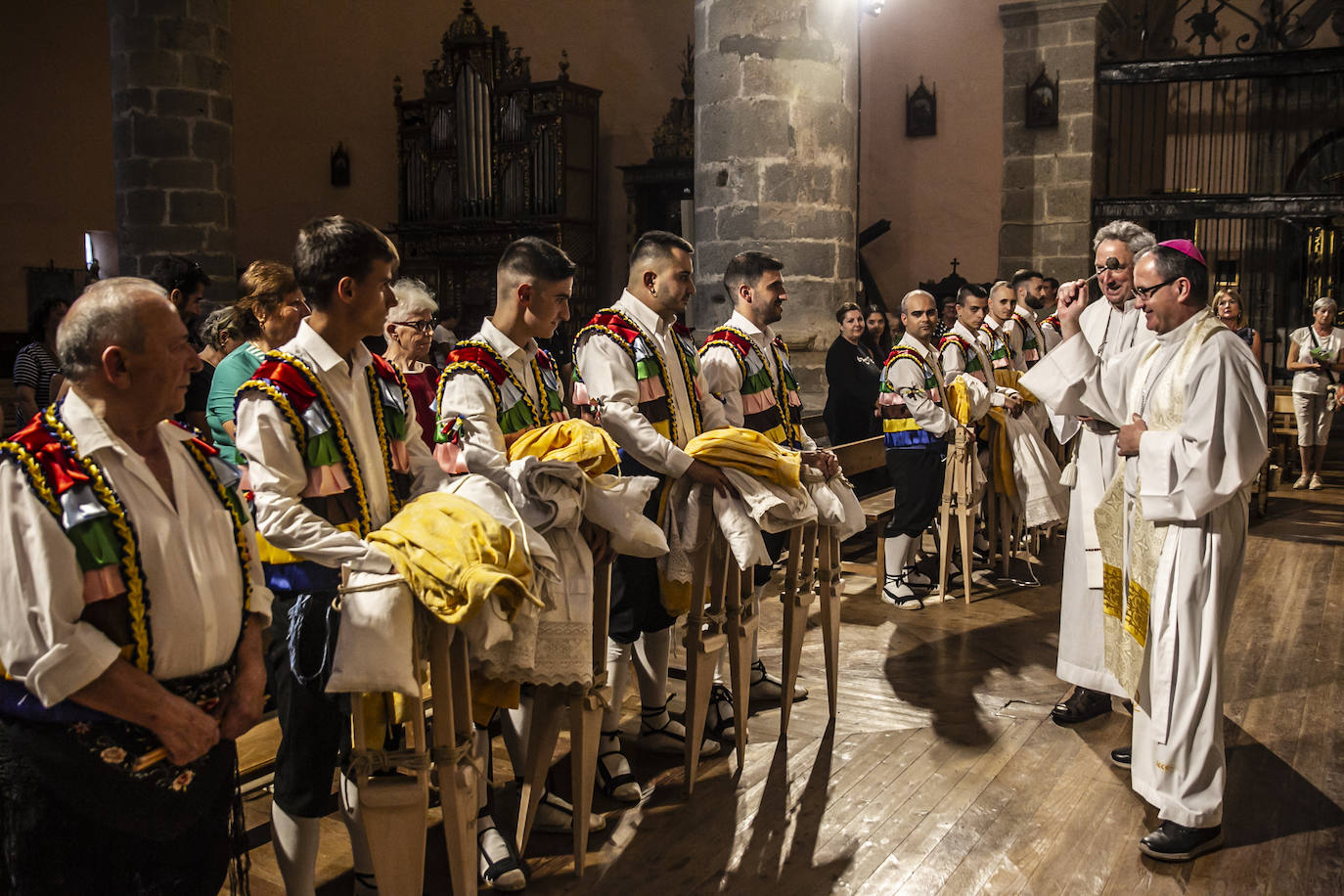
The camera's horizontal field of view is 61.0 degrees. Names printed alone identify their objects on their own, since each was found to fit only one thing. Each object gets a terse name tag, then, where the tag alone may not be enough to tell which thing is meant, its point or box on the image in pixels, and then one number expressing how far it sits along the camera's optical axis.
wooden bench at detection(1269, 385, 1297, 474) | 9.49
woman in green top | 3.00
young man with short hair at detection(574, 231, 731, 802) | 3.37
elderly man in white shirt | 1.71
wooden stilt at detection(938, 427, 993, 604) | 5.72
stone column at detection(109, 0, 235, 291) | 8.28
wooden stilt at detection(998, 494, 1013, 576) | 6.20
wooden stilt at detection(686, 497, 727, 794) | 3.34
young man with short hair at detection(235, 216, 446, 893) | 2.26
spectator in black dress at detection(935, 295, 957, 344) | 9.02
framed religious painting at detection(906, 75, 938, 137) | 11.87
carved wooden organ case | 12.12
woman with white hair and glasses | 3.94
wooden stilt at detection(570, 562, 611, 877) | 2.83
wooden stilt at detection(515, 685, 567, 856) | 2.86
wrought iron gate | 10.98
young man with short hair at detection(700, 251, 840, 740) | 4.16
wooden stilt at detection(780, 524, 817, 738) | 3.62
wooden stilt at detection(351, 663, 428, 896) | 2.23
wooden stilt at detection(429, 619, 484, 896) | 2.26
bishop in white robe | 2.99
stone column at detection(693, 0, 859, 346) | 6.64
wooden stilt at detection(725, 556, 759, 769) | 3.47
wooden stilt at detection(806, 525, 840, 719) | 3.85
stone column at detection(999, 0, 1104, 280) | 10.64
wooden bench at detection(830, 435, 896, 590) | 5.31
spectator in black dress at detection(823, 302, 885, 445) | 6.74
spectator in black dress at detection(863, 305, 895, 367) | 7.96
